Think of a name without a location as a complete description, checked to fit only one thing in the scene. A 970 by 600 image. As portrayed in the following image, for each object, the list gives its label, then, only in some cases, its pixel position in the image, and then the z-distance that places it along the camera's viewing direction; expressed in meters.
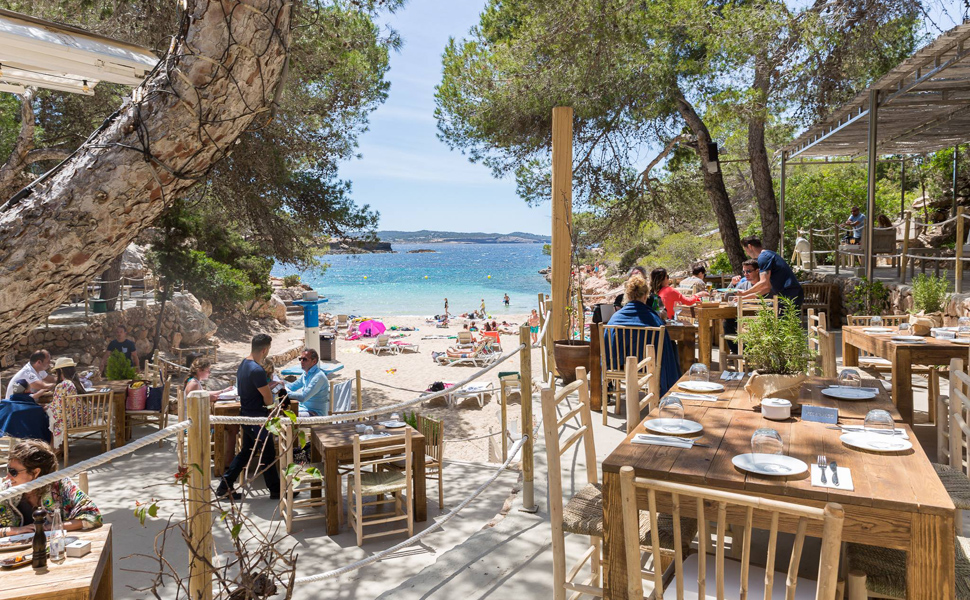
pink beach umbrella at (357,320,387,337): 22.09
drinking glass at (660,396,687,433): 2.57
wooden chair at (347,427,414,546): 4.28
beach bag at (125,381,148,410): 7.18
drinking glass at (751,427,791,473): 2.22
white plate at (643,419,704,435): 2.48
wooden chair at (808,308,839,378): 4.46
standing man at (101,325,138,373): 9.77
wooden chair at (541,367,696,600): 2.34
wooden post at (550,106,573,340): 6.16
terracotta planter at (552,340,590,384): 6.09
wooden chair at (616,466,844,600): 1.48
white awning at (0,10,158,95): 2.52
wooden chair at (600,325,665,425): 5.22
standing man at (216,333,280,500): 5.15
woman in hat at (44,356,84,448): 6.02
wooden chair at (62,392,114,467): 6.14
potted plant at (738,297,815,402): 2.81
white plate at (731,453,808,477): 2.00
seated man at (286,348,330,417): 5.96
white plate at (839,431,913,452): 2.24
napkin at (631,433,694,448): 2.35
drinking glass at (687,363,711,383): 3.41
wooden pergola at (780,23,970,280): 6.36
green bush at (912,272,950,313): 5.79
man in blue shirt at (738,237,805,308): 6.16
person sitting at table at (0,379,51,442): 5.42
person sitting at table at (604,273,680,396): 5.23
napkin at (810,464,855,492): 1.90
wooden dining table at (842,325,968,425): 4.13
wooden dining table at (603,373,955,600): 1.73
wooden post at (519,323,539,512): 3.53
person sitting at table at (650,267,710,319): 6.56
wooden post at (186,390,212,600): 1.93
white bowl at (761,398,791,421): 2.67
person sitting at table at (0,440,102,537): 2.70
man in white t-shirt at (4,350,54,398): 6.48
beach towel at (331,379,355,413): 7.14
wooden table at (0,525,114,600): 2.09
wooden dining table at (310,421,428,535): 4.45
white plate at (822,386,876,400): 2.98
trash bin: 14.11
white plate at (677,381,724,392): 3.21
